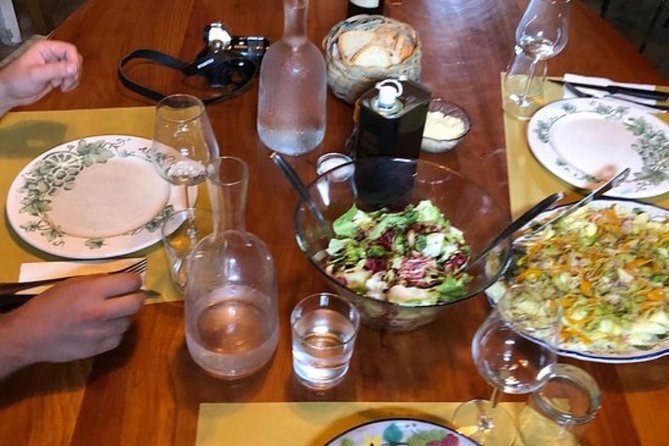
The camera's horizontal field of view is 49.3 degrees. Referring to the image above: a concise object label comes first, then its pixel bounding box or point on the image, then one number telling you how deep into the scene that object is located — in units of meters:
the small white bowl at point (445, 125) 1.18
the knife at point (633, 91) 1.34
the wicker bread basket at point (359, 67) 1.21
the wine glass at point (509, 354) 0.84
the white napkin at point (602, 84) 1.35
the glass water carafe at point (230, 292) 0.86
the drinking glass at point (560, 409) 0.83
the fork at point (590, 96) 1.33
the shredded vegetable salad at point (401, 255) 0.90
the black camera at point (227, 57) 1.31
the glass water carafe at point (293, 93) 1.14
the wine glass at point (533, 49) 1.32
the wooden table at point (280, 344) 0.83
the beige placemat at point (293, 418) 0.81
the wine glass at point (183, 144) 1.04
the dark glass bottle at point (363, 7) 1.42
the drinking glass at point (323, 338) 0.86
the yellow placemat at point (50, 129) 1.15
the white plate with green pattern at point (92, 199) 1.01
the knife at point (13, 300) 0.92
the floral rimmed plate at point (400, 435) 0.79
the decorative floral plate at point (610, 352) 0.87
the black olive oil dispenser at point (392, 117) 1.04
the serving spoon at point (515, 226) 0.93
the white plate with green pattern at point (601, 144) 1.19
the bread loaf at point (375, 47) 1.24
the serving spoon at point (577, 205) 1.03
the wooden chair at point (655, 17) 2.43
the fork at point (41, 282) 0.93
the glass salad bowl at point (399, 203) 0.94
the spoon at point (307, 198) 0.96
